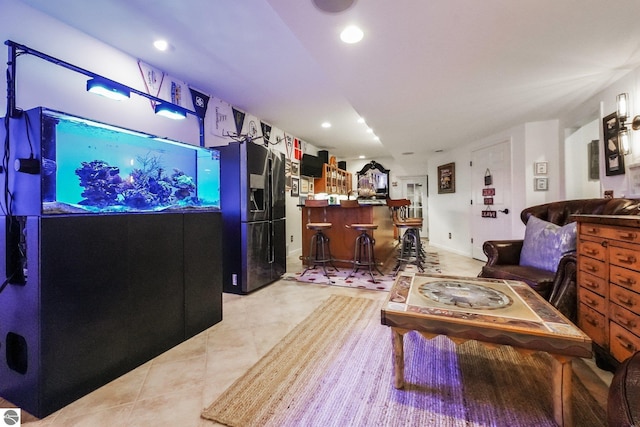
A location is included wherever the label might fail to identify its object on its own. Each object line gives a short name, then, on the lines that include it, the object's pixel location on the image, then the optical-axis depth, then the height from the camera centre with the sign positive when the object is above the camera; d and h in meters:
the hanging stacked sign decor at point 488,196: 4.72 +0.28
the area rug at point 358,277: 3.53 -0.91
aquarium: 1.37 +0.30
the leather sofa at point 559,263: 1.96 -0.43
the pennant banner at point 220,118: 3.72 +1.36
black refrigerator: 3.24 -0.02
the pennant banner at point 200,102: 3.41 +1.44
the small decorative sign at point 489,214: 4.65 -0.04
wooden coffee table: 1.14 -0.50
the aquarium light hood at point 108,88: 2.02 +0.97
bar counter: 4.21 -0.26
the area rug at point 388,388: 1.30 -0.97
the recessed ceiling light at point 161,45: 2.45 +1.55
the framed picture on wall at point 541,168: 4.01 +0.63
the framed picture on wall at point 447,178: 5.92 +0.76
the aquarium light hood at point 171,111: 2.67 +1.03
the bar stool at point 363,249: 3.79 -0.54
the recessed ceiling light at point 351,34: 1.82 +1.23
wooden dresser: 1.41 -0.43
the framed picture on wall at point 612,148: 2.66 +0.63
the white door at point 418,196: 8.00 +0.48
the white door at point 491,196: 4.42 +0.27
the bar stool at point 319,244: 3.94 -0.50
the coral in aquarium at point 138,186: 1.58 +0.20
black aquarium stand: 1.37 -0.52
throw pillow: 2.21 -0.28
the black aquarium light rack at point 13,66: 1.39 +0.82
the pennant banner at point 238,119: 4.14 +1.46
